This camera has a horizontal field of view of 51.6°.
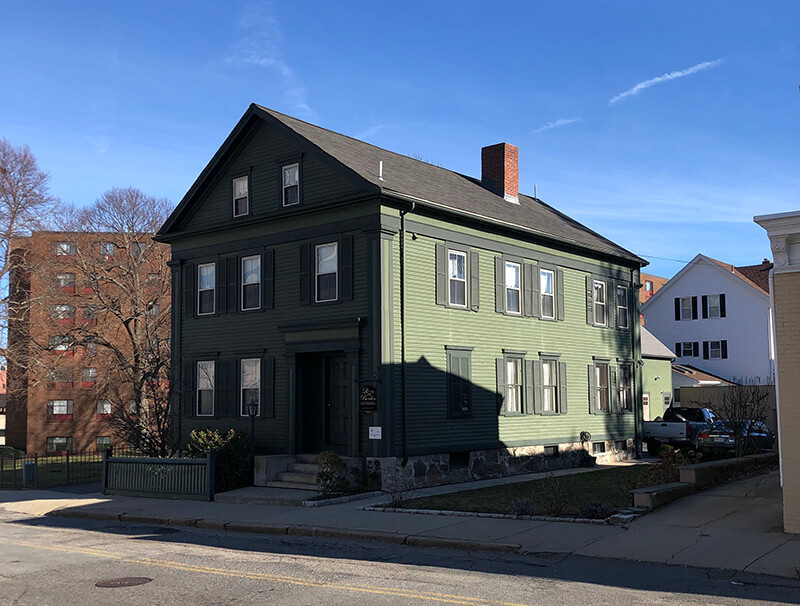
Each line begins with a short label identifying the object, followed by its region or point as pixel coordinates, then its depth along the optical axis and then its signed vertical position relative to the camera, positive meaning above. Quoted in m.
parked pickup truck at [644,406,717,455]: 29.16 -1.41
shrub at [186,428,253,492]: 21.14 -1.57
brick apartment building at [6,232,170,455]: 40.47 +4.45
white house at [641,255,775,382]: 49.09 +4.24
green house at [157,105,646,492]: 21.00 +2.22
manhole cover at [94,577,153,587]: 10.23 -2.34
